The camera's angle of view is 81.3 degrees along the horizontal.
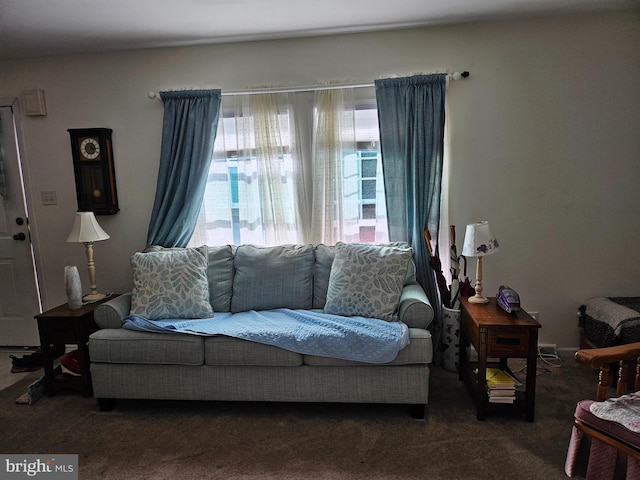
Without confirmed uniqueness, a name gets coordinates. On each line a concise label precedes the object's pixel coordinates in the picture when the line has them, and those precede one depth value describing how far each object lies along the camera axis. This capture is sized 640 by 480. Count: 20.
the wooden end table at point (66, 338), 2.30
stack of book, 1.98
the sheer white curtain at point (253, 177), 2.75
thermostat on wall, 2.89
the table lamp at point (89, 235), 2.53
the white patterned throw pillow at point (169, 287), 2.33
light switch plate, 3.01
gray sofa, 1.99
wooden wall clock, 2.86
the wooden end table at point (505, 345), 1.92
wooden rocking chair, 1.30
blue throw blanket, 1.95
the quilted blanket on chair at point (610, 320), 2.19
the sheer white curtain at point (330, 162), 2.68
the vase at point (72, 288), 2.43
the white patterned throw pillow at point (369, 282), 2.22
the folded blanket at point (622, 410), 1.31
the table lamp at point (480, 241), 2.16
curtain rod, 2.62
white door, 3.00
